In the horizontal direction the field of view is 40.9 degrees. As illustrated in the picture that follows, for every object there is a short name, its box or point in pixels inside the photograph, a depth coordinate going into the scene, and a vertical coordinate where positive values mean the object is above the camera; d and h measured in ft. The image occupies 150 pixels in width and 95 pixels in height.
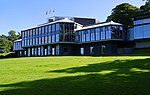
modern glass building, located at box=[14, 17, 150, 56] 143.92 +9.70
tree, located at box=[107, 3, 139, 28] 169.27 +32.29
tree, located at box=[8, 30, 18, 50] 292.15 +22.32
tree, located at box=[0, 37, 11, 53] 253.18 +6.59
